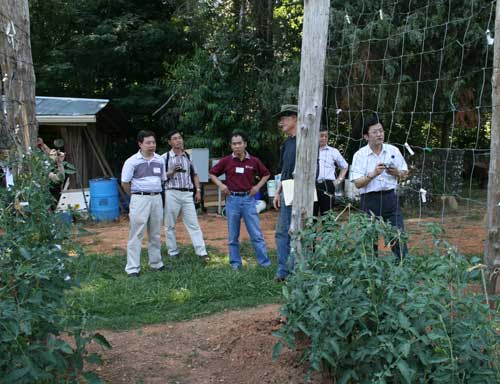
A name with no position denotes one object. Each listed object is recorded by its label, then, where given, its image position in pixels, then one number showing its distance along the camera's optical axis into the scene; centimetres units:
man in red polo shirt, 596
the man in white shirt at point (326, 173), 555
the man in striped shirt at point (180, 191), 639
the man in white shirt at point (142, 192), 581
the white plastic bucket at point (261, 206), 1112
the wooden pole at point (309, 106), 353
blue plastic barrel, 1025
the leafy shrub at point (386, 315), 228
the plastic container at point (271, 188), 1128
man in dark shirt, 479
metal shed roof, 1052
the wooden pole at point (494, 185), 338
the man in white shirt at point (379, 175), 460
